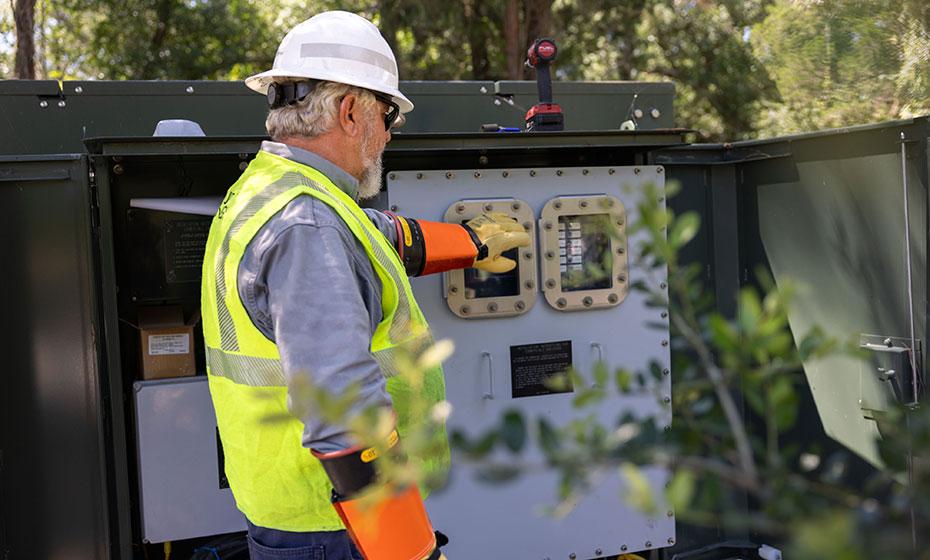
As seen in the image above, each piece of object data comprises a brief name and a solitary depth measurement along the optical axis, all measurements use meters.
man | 1.67
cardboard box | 2.86
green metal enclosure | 2.71
